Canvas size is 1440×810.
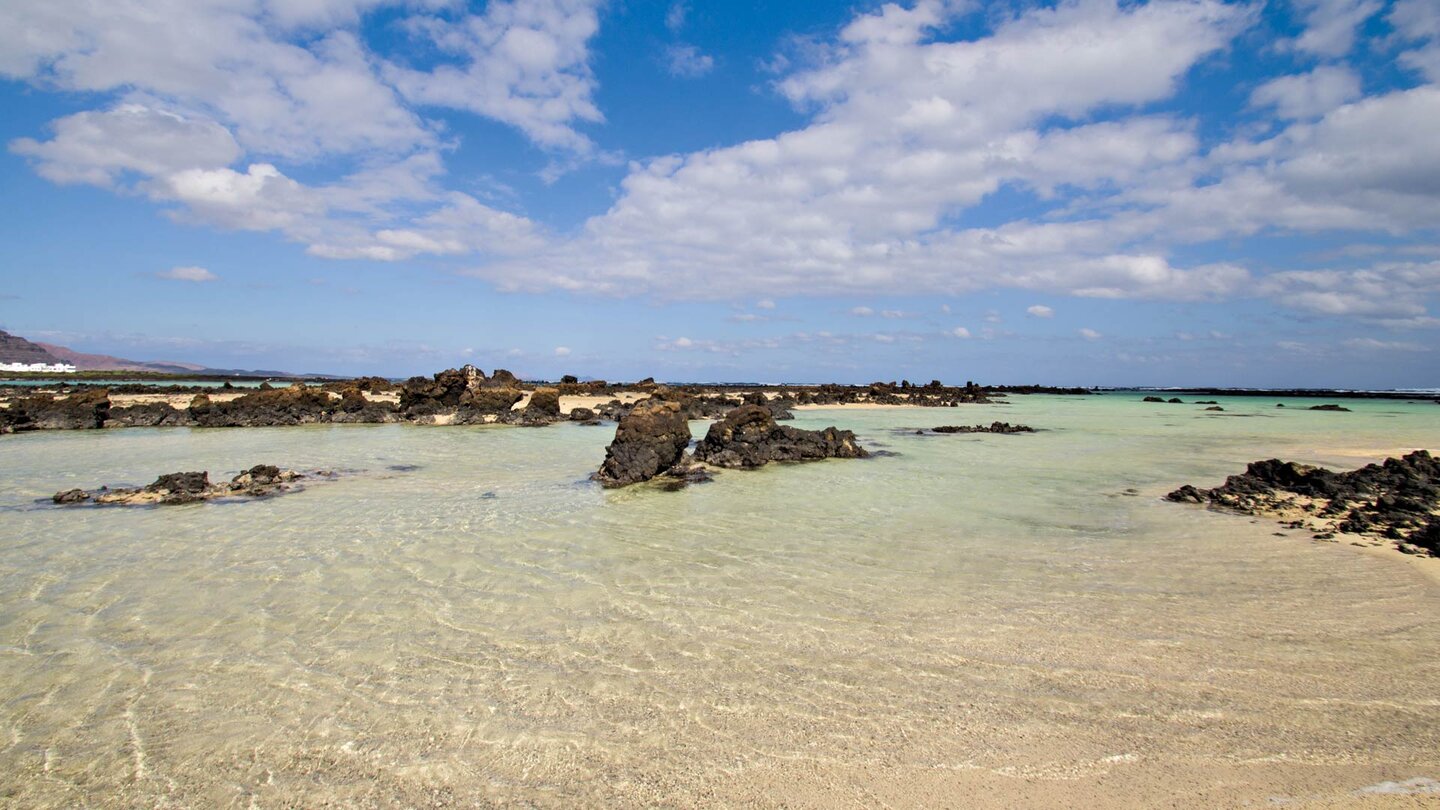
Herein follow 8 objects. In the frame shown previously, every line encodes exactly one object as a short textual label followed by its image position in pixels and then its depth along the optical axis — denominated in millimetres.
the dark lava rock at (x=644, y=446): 12938
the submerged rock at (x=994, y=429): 25586
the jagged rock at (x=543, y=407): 28156
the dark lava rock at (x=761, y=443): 15617
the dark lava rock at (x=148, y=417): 24234
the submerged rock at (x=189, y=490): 10117
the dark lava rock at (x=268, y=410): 25031
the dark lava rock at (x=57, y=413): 21672
